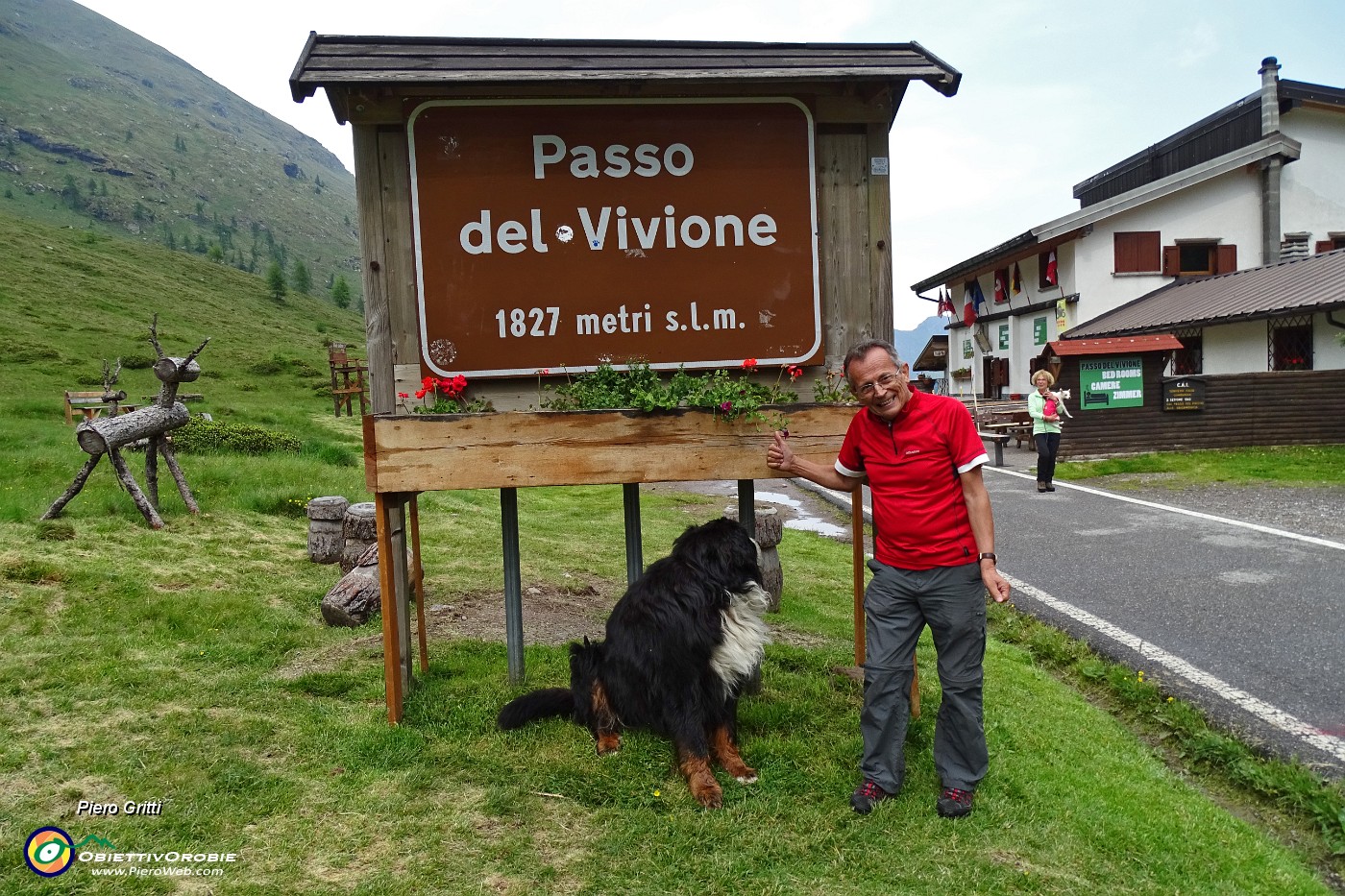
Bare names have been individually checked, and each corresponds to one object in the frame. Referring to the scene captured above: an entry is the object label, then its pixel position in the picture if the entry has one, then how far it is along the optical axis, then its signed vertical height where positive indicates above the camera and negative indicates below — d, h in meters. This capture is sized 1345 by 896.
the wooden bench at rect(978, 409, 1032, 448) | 20.47 -0.81
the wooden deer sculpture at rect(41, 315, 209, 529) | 7.85 -0.05
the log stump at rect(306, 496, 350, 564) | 7.57 -1.12
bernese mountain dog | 3.56 -1.16
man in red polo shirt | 3.38 -0.78
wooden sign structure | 4.02 +0.99
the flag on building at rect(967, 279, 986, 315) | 29.28 +3.80
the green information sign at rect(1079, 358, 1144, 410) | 16.17 +0.14
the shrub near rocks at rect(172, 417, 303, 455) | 13.74 -0.28
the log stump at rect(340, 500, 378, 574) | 7.05 -1.03
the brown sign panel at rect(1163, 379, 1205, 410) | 16.08 -0.16
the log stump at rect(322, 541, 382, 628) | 5.89 -1.40
